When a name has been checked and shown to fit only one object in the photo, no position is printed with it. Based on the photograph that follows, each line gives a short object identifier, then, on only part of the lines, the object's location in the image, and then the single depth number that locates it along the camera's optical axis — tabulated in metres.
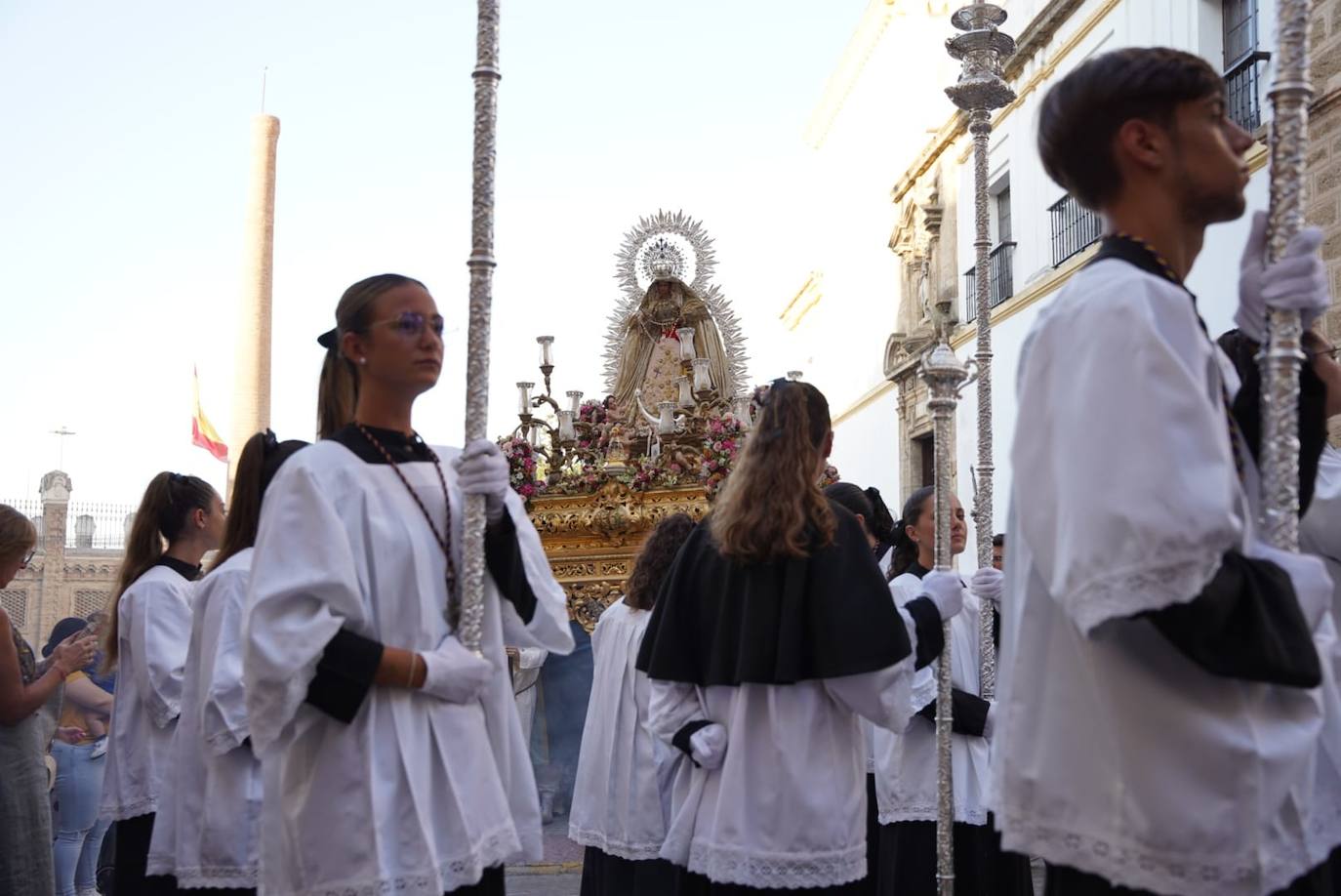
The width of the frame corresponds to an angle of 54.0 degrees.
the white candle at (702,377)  10.09
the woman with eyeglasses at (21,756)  4.23
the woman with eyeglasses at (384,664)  2.58
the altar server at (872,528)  5.31
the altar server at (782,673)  3.41
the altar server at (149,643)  4.33
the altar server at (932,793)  4.89
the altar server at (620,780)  5.96
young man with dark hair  1.78
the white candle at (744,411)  9.56
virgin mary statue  11.79
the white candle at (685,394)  9.98
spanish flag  24.34
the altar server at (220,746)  3.68
